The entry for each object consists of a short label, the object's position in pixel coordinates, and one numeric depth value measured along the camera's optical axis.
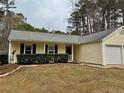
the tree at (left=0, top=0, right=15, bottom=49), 21.21
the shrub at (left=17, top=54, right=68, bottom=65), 9.99
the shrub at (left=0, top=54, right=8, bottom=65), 10.97
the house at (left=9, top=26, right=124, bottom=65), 10.07
